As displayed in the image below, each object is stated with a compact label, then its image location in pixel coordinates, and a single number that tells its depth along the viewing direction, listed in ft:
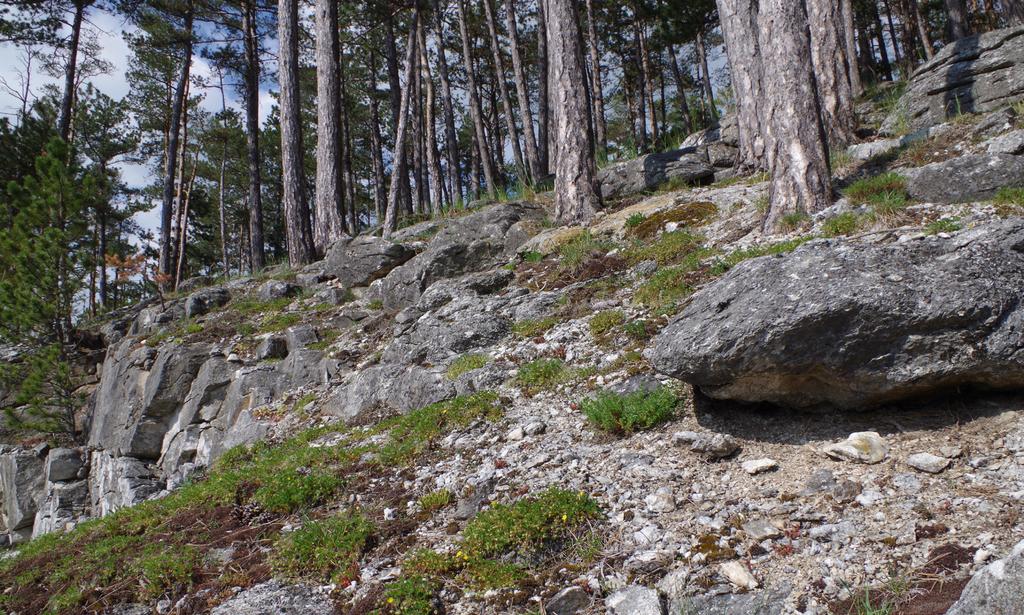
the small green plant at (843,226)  22.49
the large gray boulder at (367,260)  40.40
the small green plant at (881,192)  23.27
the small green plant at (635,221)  32.14
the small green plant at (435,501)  16.33
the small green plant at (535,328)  25.56
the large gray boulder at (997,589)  7.32
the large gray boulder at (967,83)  36.32
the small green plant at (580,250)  29.78
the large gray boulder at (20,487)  42.47
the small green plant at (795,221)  24.80
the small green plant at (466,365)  24.18
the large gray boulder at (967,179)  22.27
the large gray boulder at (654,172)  40.63
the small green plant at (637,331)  21.66
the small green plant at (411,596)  12.36
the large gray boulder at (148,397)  36.96
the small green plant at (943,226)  19.18
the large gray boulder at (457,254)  35.96
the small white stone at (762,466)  13.97
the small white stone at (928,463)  12.29
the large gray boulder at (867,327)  12.85
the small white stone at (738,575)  10.98
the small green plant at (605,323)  23.29
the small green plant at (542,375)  21.31
